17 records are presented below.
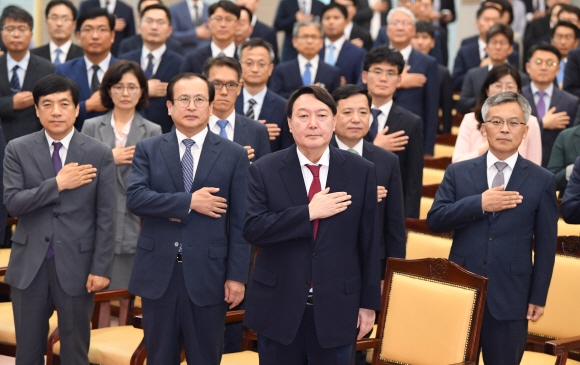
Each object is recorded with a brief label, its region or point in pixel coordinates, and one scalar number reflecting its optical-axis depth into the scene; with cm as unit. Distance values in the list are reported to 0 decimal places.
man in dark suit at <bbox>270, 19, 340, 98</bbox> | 1183
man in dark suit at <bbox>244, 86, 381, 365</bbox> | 584
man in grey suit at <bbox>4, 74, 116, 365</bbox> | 720
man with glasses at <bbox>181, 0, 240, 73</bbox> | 1179
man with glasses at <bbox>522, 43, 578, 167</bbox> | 1097
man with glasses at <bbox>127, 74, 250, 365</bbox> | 670
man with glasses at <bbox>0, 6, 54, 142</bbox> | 1020
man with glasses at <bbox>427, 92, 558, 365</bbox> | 664
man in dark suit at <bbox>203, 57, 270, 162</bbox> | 861
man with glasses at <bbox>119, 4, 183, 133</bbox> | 1141
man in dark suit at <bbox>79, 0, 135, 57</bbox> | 1433
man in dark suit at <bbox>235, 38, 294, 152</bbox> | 970
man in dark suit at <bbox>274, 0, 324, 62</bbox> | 1525
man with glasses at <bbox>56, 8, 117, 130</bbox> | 1046
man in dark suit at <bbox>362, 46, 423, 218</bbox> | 872
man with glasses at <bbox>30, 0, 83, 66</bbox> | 1168
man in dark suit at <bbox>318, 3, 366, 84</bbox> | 1321
